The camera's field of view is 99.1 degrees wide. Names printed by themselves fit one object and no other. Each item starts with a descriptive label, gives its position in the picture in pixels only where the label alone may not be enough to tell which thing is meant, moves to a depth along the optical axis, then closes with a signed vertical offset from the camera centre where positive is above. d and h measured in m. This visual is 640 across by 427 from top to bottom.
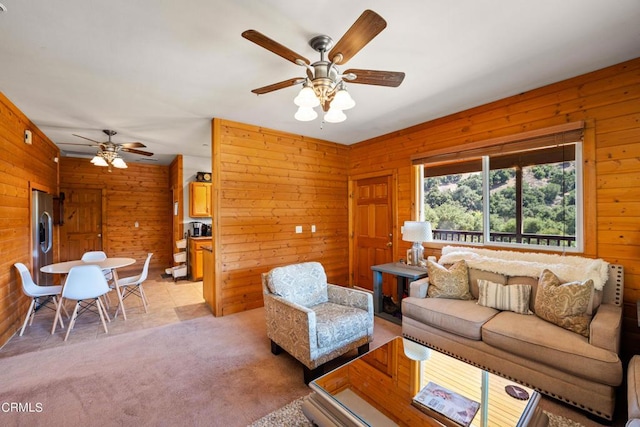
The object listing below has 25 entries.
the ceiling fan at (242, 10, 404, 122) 1.54 +0.98
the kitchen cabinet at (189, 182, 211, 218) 5.99 +0.32
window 2.81 +0.22
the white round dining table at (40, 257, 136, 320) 3.37 -0.68
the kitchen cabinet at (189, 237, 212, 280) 5.61 -0.85
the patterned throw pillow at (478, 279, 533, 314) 2.50 -0.81
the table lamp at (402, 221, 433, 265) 3.51 -0.32
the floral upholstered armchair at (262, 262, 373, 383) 2.24 -0.96
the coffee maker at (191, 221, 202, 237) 5.96 -0.34
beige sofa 1.84 -1.02
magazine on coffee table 1.49 -1.12
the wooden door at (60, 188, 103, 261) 6.31 -0.22
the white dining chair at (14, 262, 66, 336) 3.18 -0.91
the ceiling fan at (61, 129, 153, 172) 4.34 +1.02
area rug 1.81 -1.41
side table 3.45 -0.90
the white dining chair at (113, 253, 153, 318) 3.76 -0.95
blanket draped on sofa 2.34 -0.52
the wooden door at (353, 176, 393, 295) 4.45 -0.28
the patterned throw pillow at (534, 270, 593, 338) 2.11 -0.75
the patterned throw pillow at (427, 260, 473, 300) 2.90 -0.76
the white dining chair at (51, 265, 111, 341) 3.08 -0.82
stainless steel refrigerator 3.96 -0.29
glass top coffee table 1.49 -1.12
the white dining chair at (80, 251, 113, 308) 4.17 -0.69
